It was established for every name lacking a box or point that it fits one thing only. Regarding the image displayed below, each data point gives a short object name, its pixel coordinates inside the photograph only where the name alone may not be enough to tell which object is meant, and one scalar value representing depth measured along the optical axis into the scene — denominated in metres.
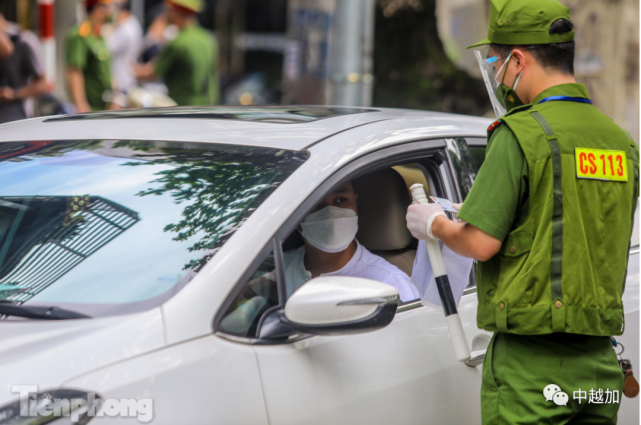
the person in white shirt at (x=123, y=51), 23.07
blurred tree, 17.91
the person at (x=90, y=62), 16.73
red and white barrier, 16.80
